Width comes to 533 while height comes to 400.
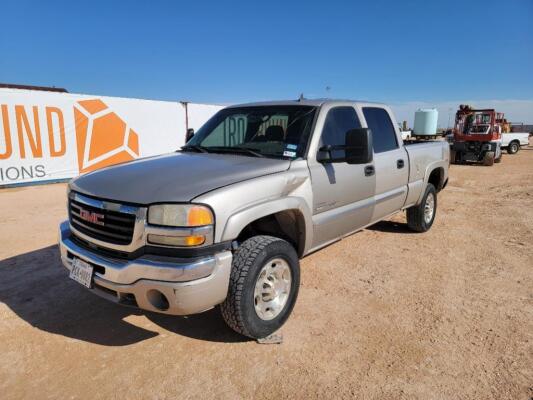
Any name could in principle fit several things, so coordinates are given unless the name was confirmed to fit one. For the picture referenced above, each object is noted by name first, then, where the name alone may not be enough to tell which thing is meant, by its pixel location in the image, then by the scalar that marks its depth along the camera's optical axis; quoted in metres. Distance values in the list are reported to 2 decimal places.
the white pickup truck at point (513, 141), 22.95
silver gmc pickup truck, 2.34
